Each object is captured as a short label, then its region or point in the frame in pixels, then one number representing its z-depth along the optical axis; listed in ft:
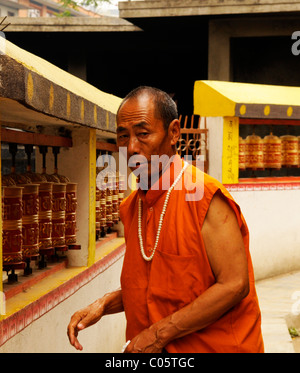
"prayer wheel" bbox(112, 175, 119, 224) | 17.70
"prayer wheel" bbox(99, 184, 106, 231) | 16.05
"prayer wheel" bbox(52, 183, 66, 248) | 11.83
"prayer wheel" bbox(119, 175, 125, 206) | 19.32
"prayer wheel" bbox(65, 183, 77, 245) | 12.41
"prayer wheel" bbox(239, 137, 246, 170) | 27.30
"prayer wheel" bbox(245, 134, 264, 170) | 28.22
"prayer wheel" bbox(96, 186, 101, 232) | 15.60
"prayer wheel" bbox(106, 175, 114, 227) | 16.84
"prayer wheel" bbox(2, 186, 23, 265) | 9.50
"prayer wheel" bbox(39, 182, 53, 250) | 11.14
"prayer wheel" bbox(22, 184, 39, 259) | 10.30
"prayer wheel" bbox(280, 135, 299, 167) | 29.73
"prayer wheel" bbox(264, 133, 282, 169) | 28.89
